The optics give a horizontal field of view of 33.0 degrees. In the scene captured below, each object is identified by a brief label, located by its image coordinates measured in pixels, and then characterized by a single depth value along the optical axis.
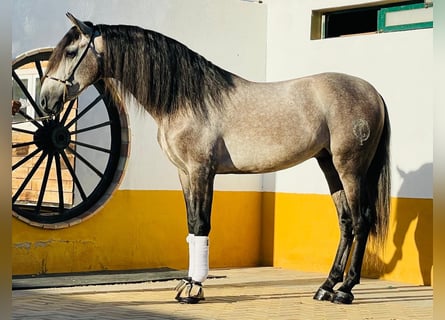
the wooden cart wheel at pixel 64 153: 7.14
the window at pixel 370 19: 7.73
